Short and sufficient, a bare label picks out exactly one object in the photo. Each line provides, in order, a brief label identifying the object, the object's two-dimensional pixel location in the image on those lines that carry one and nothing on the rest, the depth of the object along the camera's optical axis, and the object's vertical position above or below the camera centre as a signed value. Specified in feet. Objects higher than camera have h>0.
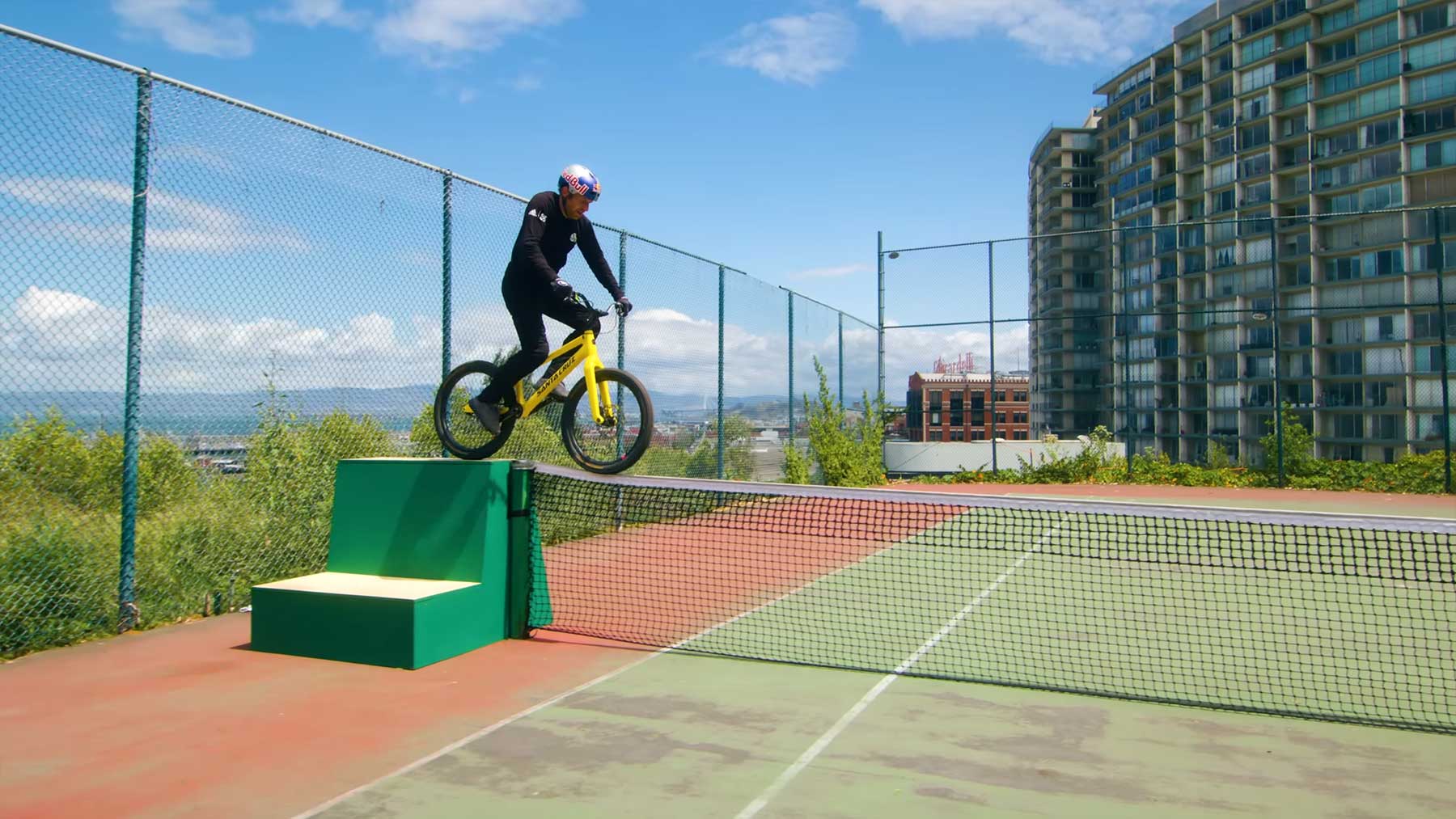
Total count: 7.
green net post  20.43 -2.46
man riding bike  19.21 +3.58
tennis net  16.78 -4.14
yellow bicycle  19.62 +0.95
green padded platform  18.03 -2.84
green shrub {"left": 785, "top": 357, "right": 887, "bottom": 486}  54.34 -0.35
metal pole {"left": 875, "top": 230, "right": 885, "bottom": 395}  67.72 +10.90
